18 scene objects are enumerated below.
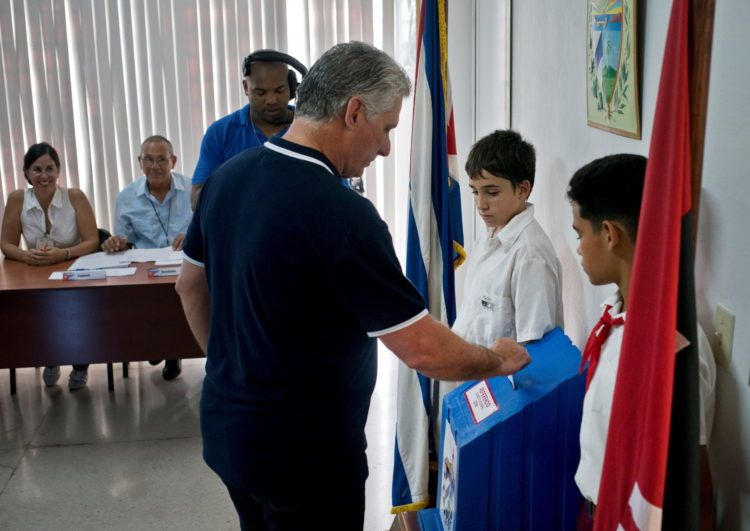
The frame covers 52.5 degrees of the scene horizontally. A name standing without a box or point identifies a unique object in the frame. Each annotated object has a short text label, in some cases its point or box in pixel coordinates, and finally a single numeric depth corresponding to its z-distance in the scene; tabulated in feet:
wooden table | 11.28
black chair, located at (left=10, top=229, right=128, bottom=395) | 12.92
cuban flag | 8.21
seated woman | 13.38
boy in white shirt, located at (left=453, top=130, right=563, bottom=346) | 6.92
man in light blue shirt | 13.74
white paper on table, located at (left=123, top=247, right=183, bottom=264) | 12.70
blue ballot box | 5.68
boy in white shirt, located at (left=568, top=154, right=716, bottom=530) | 4.71
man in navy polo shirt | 4.52
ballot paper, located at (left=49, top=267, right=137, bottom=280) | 11.83
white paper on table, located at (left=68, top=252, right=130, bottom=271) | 12.27
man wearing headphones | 10.28
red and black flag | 3.56
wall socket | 4.69
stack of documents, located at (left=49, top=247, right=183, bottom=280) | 12.01
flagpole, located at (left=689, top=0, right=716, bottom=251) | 4.30
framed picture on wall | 6.12
